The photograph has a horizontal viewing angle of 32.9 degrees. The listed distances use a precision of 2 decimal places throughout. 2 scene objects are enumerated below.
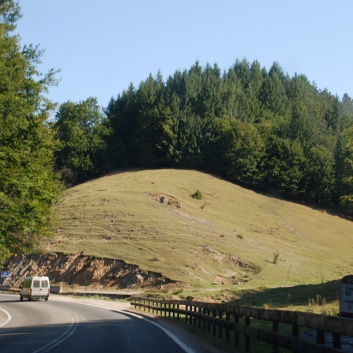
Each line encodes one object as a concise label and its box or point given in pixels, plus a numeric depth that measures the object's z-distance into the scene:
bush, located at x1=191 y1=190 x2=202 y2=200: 87.25
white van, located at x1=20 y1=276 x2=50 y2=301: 45.47
